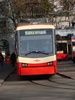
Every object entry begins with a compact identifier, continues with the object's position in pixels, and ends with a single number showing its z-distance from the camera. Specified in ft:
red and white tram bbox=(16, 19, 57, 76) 75.46
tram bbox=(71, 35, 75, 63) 151.27
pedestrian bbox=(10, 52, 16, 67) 132.34
